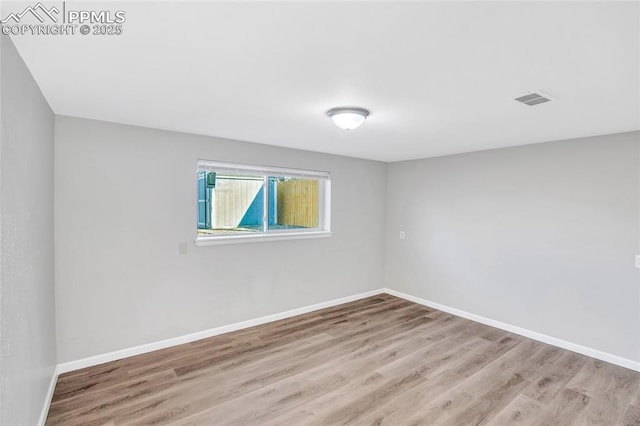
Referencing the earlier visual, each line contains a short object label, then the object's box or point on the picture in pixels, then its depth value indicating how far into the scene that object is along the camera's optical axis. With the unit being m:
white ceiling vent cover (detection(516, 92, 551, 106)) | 2.08
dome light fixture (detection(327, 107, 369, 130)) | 2.42
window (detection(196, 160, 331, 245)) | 3.64
